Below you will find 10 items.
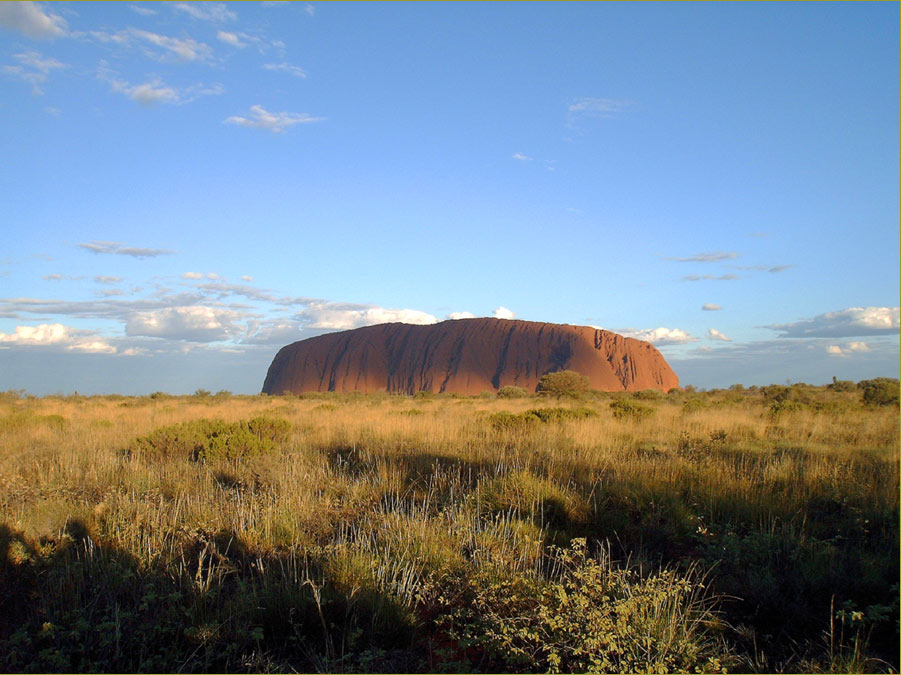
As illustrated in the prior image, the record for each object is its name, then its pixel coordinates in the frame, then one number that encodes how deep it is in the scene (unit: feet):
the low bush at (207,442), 27.43
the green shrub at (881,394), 64.26
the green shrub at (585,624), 9.20
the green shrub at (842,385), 107.78
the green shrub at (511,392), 118.32
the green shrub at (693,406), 57.23
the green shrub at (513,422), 38.19
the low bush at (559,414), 42.96
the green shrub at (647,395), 98.70
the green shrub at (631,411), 49.37
